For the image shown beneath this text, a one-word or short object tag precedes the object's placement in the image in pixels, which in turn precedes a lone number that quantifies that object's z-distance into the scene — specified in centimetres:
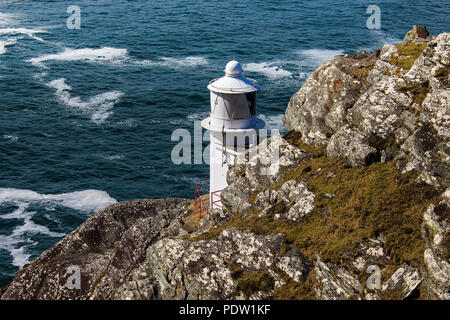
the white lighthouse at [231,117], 3666
